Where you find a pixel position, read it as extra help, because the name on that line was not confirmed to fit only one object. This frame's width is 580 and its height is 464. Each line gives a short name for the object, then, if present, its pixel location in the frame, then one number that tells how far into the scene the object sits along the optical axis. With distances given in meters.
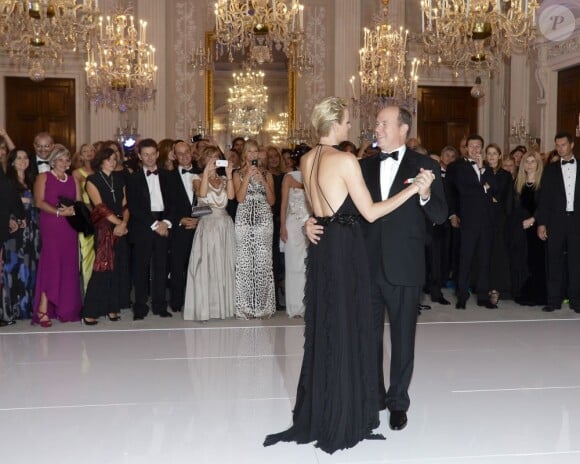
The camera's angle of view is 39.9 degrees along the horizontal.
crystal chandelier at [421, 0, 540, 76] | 7.51
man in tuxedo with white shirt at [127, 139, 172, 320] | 7.68
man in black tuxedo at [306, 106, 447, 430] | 4.35
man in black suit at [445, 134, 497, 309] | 8.34
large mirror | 13.95
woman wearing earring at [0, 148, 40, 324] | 7.36
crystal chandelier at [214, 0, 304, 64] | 8.86
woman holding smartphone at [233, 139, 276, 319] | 7.83
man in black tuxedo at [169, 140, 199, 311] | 7.91
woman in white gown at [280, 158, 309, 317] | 7.82
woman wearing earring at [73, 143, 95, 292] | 7.66
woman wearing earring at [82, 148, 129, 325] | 7.46
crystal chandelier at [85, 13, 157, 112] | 10.26
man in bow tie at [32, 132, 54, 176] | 7.79
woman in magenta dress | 7.38
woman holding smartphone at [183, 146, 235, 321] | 7.70
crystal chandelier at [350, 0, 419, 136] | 11.21
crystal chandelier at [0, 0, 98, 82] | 7.38
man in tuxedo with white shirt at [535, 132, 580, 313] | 8.23
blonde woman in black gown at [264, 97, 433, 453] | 3.93
